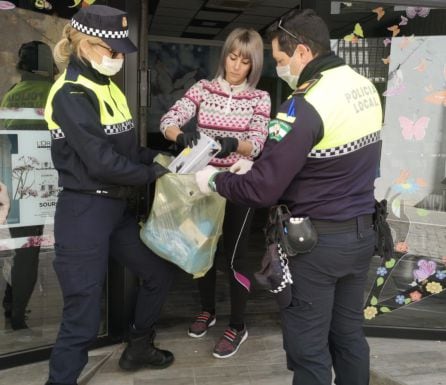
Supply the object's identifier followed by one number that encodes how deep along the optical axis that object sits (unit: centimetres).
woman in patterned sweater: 240
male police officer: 163
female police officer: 186
